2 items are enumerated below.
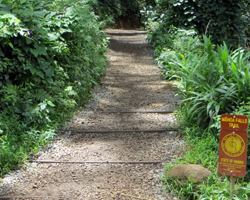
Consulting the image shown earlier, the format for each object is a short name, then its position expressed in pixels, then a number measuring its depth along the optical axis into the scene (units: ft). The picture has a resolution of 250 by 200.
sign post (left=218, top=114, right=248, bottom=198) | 8.50
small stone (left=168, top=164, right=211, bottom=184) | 10.08
